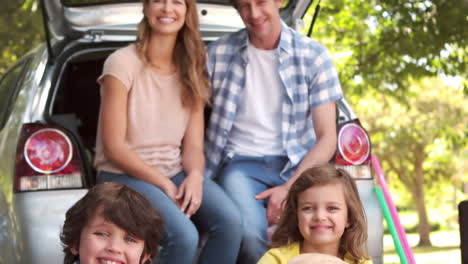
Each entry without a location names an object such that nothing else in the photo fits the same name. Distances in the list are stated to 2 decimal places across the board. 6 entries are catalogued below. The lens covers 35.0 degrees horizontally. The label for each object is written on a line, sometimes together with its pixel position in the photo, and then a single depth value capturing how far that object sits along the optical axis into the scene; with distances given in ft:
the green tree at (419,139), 64.39
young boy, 7.70
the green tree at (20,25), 29.76
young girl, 9.36
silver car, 10.39
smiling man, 11.62
